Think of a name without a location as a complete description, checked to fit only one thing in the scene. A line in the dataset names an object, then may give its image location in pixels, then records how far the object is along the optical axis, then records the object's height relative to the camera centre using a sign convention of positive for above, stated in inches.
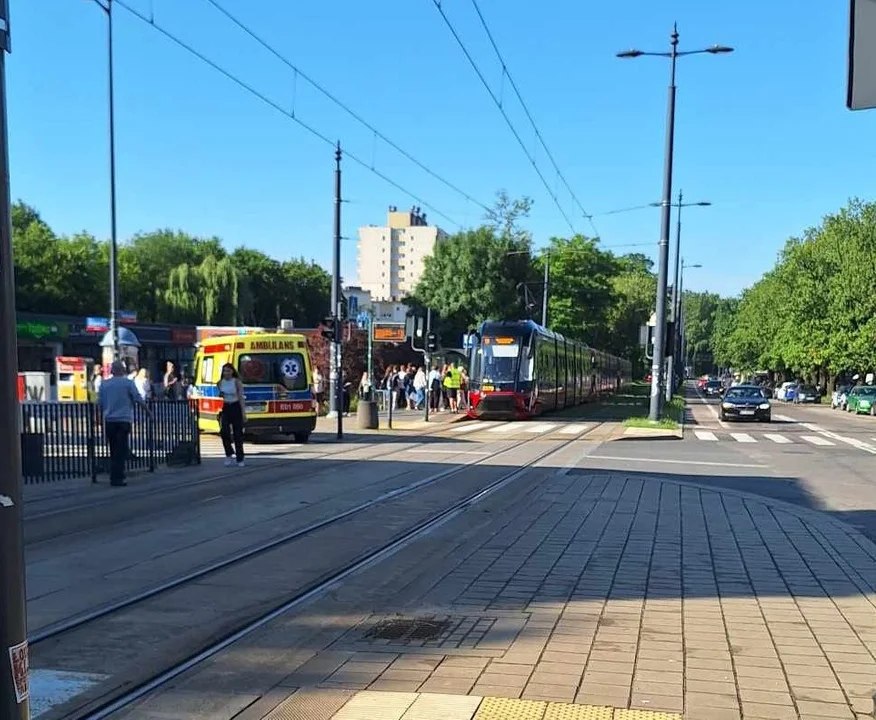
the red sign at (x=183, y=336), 2231.8 -34.7
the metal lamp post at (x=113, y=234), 959.0 +100.5
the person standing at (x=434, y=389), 1357.0 -99.5
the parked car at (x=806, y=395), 2795.3 -201.8
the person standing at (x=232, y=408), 578.2 -56.7
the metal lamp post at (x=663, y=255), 989.2 +87.1
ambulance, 764.6 -50.3
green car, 1838.1 -145.4
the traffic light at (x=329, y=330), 875.7 -5.3
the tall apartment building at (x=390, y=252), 6461.6 +549.2
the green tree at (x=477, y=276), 1956.2 +115.3
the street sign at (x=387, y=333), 1311.5 -10.9
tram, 1142.3 -57.0
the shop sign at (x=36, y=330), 1932.8 -21.7
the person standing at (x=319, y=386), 1289.4 -92.2
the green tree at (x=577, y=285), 2142.0 +108.6
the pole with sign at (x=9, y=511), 100.7 -22.3
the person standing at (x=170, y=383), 978.1 -68.4
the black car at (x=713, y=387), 3311.5 -220.0
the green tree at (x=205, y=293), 2615.7 +89.6
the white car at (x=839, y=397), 2181.0 -166.6
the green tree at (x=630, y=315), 2908.5 +49.3
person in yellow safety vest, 1353.3 -88.5
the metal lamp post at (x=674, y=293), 1531.0 +73.0
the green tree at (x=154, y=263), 2694.4 +195.5
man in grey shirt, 486.0 -52.0
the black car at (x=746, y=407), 1312.7 -113.8
